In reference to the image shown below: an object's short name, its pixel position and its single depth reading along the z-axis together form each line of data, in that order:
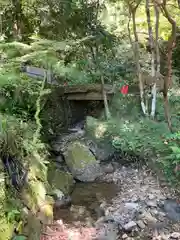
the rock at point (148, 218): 4.30
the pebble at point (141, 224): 4.16
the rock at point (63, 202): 4.75
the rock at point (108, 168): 5.93
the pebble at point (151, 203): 4.70
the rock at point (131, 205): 4.66
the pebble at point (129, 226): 4.10
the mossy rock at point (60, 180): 5.14
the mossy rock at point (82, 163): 5.79
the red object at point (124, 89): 6.93
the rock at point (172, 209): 4.43
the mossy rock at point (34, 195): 3.96
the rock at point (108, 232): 4.02
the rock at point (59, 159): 6.20
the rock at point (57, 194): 4.87
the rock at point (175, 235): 3.92
